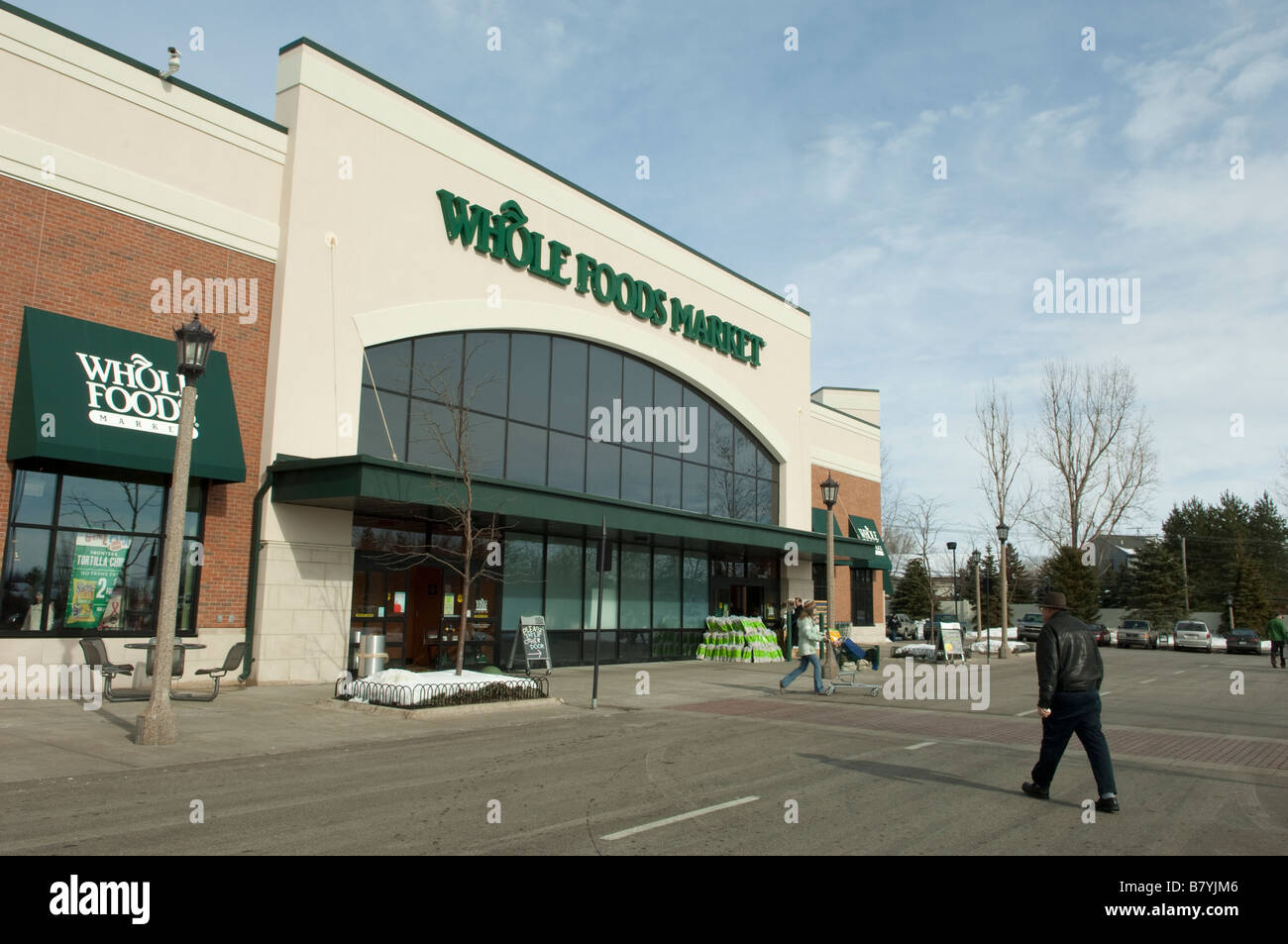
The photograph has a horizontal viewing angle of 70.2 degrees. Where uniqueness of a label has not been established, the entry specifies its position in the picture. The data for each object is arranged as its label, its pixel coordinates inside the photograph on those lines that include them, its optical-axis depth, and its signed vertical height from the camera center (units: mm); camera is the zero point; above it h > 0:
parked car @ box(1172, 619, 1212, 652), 46219 -1521
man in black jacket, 7535 -744
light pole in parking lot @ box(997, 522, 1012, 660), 31784 +2457
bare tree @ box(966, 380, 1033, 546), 44375 +6504
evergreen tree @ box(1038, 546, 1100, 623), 55306 +1335
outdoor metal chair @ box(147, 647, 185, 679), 14069 -1103
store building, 14453 +4638
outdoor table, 14039 -979
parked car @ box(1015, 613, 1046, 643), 53647 -1408
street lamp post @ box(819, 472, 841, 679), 21456 +2388
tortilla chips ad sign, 14578 +249
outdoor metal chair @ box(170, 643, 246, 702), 14594 -1074
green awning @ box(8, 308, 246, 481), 13492 +2933
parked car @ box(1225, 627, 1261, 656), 43500 -1662
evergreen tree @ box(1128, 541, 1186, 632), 62031 +1134
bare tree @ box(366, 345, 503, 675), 18000 +2858
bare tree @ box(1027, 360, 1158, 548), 51375 +7061
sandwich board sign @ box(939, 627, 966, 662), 28797 -1271
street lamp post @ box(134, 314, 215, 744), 10633 +512
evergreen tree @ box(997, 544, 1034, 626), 72188 +1810
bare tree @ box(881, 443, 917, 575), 71312 +4823
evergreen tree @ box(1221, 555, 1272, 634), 59688 +524
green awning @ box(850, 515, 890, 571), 35456 +2669
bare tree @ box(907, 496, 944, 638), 53081 +4152
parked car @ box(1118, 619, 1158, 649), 50312 -1630
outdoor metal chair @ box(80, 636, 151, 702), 13328 -1038
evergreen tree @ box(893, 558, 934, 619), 67938 +649
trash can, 16234 -1023
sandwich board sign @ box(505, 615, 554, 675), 19359 -943
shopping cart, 18998 -1206
